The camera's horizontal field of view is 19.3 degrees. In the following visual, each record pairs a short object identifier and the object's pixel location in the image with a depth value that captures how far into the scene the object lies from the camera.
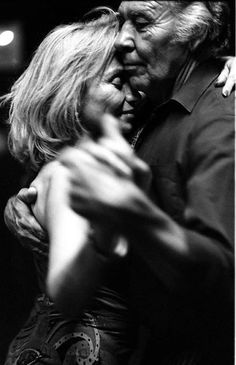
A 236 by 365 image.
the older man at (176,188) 0.80
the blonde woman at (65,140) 1.08
